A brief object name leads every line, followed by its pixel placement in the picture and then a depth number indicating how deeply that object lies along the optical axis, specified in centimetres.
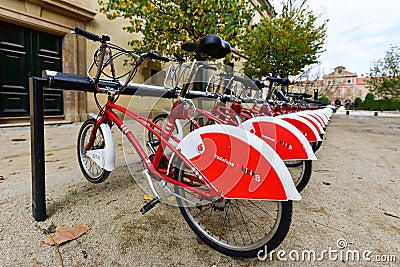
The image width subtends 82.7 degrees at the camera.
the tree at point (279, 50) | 779
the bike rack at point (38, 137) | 138
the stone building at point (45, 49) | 478
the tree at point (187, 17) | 431
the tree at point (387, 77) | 2156
